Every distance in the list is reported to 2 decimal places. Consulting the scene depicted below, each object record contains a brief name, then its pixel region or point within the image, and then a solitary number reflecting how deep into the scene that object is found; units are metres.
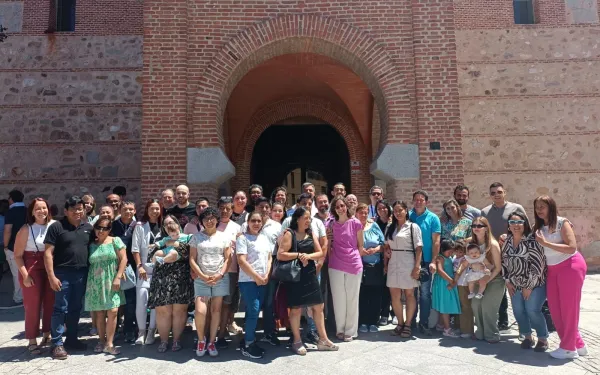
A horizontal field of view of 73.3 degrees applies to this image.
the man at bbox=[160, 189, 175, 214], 5.61
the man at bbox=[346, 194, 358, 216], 5.42
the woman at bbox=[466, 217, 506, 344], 4.95
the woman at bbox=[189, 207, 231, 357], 4.62
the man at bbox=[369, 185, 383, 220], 6.22
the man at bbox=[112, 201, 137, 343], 5.14
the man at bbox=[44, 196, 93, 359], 4.57
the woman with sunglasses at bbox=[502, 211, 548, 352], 4.60
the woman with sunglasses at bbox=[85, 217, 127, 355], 4.70
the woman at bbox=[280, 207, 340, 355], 4.65
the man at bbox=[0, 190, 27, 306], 7.07
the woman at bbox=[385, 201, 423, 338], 5.18
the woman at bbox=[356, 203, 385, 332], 5.41
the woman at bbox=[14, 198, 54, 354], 4.74
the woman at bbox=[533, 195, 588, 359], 4.37
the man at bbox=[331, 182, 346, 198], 5.96
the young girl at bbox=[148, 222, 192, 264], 4.73
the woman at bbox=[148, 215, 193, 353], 4.71
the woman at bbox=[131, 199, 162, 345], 4.95
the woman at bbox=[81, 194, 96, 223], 5.52
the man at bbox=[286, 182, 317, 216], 5.73
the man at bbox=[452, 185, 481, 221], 5.80
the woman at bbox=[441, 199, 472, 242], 5.41
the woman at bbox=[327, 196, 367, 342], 5.08
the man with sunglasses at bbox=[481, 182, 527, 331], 5.59
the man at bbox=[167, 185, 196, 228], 5.52
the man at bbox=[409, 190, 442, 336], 5.34
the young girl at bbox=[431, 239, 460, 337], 5.19
